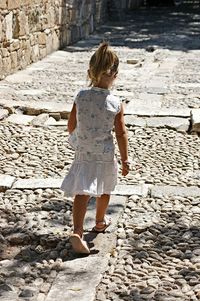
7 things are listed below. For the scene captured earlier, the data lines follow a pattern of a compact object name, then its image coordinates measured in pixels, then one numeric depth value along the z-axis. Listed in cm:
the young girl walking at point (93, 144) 460
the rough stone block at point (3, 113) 868
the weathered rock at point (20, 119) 859
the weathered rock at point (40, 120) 856
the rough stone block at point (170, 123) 835
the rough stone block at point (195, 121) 830
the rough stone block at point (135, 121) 851
